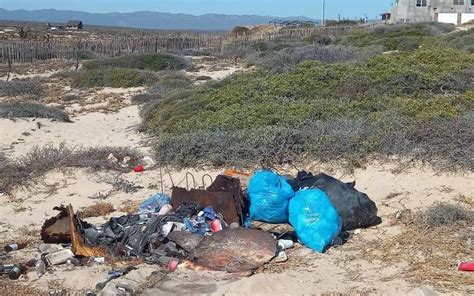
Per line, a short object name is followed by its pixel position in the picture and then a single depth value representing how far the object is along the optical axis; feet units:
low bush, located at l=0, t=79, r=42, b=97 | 62.08
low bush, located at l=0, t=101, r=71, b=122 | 44.06
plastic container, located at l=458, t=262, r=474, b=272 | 17.73
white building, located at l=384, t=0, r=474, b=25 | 162.71
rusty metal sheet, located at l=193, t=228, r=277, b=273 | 18.49
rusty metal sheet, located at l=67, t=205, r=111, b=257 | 19.70
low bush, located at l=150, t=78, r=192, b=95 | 59.24
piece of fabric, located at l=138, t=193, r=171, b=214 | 22.71
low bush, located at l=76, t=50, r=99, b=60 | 102.27
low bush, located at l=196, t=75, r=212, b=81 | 71.10
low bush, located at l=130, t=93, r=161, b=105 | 55.70
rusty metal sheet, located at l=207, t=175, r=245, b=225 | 21.48
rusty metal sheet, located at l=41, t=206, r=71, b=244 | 20.92
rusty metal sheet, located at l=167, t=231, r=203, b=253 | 19.48
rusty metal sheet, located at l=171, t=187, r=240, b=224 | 21.27
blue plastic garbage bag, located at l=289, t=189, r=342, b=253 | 19.98
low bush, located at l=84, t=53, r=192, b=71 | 84.25
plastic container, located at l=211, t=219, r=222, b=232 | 20.53
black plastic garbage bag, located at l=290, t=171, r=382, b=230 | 21.12
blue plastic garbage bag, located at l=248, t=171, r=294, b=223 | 21.43
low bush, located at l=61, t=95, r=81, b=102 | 58.29
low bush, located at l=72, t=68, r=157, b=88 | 66.95
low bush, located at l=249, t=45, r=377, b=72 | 64.44
